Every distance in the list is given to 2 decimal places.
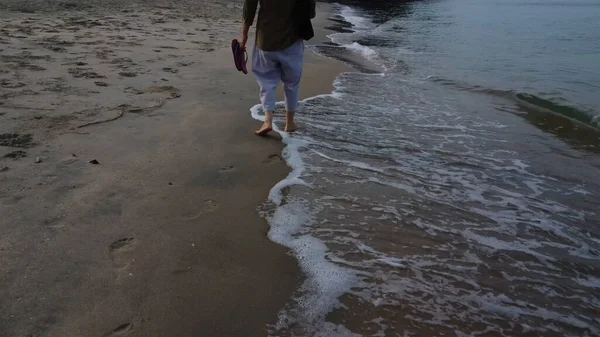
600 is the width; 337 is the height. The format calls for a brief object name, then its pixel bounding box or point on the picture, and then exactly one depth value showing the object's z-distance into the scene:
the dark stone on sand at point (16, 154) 3.26
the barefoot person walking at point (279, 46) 4.42
